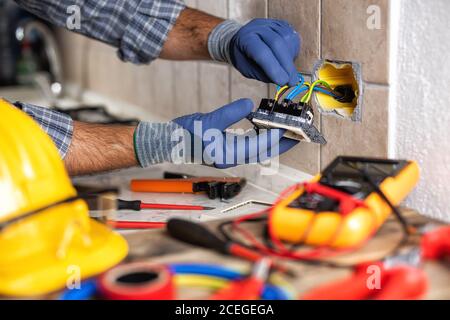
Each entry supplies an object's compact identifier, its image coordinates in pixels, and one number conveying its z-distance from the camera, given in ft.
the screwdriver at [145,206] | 3.38
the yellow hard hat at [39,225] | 1.92
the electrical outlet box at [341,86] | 3.08
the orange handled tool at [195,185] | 3.54
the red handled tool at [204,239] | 2.01
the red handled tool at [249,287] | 1.77
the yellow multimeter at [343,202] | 2.01
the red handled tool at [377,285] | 1.74
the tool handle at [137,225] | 3.03
